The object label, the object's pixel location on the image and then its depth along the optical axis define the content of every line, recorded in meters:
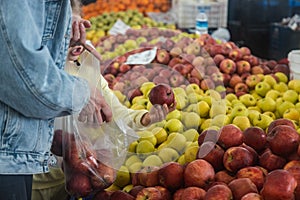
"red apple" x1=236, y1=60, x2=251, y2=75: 2.84
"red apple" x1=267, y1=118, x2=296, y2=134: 1.73
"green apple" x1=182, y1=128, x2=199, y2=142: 1.75
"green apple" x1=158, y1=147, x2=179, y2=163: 1.66
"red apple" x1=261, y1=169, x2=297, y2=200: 1.27
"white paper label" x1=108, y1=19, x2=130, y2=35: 4.16
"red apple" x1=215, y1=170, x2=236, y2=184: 1.51
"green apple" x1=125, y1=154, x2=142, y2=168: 1.65
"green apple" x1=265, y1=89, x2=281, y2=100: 2.38
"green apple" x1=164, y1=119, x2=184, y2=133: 1.82
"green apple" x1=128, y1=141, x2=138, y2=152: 1.75
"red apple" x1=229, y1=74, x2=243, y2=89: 2.71
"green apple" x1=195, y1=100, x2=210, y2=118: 2.03
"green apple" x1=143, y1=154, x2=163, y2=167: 1.64
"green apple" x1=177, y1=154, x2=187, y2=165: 1.69
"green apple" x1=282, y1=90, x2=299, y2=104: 2.29
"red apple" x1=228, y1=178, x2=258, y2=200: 1.37
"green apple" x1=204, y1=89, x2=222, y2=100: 2.01
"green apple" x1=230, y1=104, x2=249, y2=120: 2.03
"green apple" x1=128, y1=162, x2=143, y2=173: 1.64
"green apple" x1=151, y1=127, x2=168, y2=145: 1.77
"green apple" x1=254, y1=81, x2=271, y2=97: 2.52
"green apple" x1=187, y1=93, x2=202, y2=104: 1.98
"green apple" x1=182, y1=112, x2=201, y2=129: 1.83
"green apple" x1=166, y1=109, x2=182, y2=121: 1.86
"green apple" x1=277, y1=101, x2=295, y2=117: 2.19
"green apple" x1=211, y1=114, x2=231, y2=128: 1.71
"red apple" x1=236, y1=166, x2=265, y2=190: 1.44
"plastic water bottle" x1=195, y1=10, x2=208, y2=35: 3.98
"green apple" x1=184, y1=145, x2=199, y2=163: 1.64
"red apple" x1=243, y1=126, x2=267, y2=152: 1.62
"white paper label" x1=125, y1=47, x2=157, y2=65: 2.63
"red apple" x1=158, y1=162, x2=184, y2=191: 1.54
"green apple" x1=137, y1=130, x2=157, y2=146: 1.71
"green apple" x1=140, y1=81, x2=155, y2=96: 2.22
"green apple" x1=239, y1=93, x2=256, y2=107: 2.37
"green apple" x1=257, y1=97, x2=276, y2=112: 2.26
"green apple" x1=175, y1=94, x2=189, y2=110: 1.90
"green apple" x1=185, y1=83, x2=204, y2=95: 2.15
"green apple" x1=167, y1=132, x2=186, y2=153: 1.73
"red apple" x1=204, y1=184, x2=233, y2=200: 1.33
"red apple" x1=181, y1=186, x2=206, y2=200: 1.41
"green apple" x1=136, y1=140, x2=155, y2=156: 1.74
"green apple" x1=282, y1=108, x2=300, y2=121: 2.07
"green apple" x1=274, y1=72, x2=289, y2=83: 2.65
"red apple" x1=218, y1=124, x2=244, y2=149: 1.61
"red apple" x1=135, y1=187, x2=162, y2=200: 1.49
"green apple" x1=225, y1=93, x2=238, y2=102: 2.44
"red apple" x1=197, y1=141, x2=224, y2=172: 1.58
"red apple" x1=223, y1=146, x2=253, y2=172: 1.51
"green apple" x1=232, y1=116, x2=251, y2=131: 1.91
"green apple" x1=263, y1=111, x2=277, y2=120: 2.18
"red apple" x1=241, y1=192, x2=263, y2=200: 1.30
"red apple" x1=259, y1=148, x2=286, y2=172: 1.52
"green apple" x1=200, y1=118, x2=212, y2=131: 1.82
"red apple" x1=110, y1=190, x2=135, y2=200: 1.53
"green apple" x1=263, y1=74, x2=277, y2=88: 2.57
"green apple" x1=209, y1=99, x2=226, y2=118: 1.80
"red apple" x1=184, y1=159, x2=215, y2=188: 1.48
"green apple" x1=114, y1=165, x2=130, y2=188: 1.69
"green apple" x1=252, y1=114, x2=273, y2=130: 1.95
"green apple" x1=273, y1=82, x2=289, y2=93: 2.47
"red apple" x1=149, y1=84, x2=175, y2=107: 1.61
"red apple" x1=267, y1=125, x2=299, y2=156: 1.53
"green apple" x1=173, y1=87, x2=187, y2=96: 2.02
